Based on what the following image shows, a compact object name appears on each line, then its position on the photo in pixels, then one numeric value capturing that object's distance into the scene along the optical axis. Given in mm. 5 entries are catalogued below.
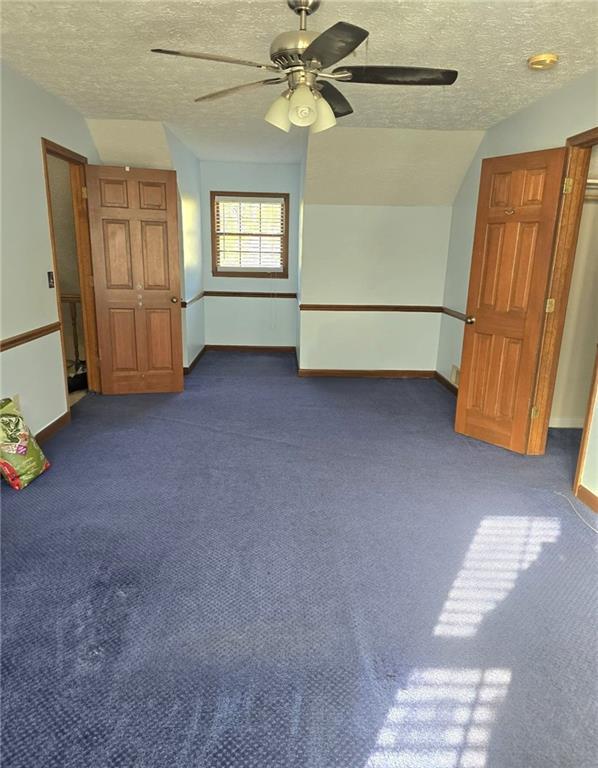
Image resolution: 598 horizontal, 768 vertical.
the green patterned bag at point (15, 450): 2914
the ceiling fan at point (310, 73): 1875
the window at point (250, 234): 6531
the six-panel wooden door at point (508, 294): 3271
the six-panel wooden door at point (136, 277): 4410
